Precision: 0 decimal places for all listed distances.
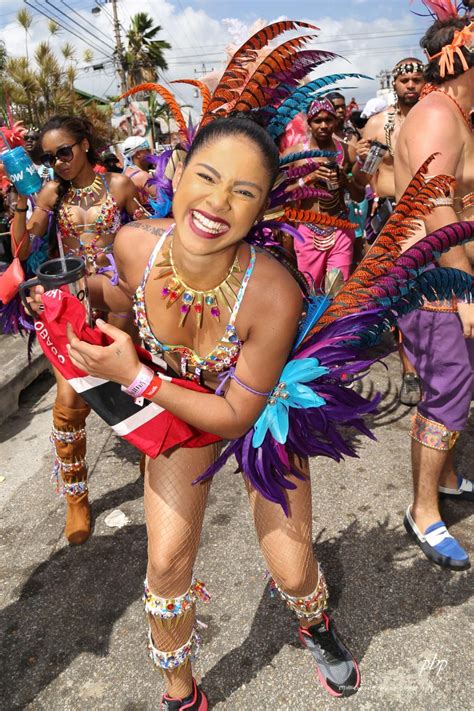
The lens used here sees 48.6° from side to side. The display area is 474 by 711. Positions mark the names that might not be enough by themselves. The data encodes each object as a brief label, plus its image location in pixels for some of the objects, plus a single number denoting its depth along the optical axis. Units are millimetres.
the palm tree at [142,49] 27719
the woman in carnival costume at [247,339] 1455
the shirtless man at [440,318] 2027
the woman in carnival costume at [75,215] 2688
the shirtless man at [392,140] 3807
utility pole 25734
